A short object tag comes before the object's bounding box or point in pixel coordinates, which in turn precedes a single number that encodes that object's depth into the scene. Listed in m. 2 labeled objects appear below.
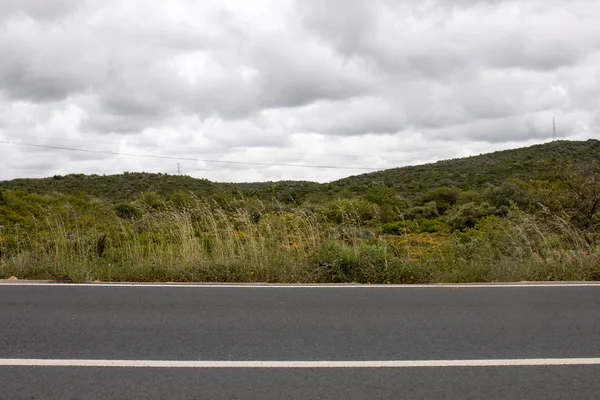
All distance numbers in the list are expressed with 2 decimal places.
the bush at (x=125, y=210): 27.73
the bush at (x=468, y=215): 26.47
